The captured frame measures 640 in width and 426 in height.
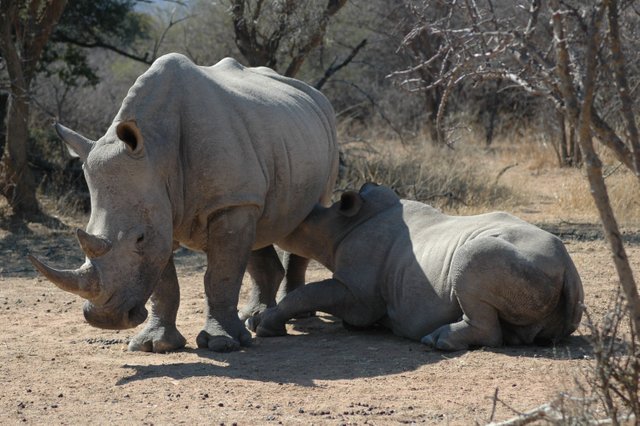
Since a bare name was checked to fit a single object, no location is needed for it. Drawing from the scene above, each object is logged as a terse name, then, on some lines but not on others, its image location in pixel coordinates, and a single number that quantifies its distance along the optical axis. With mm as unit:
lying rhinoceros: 12437
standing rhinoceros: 12164
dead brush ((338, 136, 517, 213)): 25578
